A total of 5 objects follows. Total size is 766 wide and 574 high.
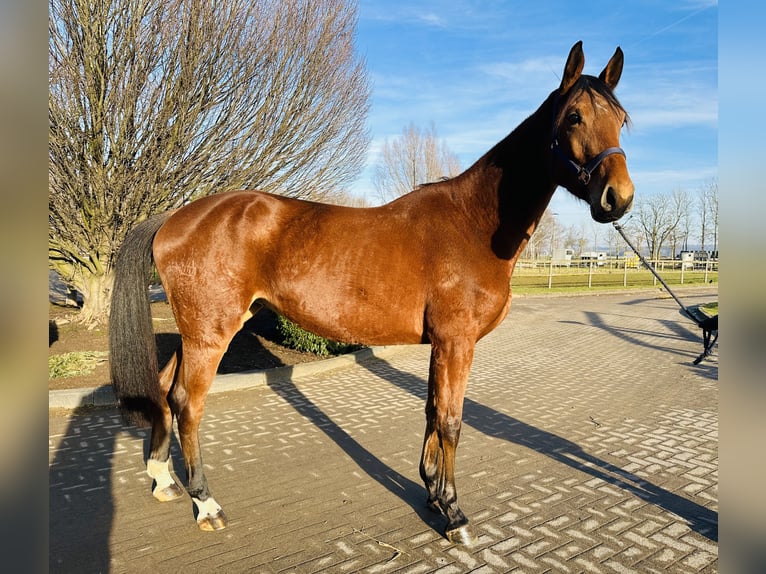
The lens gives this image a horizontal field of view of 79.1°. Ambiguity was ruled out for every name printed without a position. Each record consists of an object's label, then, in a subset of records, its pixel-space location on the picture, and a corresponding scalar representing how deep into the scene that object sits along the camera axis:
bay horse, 2.94
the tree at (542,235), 42.69
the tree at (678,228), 49.53
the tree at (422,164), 25.30
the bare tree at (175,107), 6.29
